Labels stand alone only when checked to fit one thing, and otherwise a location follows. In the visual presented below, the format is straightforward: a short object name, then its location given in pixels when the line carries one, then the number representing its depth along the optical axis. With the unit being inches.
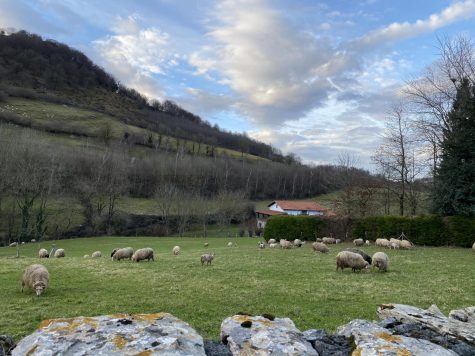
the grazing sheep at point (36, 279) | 604.7
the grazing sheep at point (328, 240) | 1691.1
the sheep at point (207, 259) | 1014.9
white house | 4015.8
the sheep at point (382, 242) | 1454.0
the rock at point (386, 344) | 180.1
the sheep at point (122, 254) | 1151.0
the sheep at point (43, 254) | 1418.2
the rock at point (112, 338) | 165.3
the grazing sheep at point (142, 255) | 1112.8
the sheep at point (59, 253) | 1413.6
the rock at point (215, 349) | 186.7
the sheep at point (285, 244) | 1571.1
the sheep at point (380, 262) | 835.4
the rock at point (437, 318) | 216.0
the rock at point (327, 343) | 197.3
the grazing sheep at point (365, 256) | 930.9
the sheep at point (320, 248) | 1298.0
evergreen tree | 1521.9
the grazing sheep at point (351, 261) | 837.8
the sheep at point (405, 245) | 1393.9
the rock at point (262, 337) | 184.1
